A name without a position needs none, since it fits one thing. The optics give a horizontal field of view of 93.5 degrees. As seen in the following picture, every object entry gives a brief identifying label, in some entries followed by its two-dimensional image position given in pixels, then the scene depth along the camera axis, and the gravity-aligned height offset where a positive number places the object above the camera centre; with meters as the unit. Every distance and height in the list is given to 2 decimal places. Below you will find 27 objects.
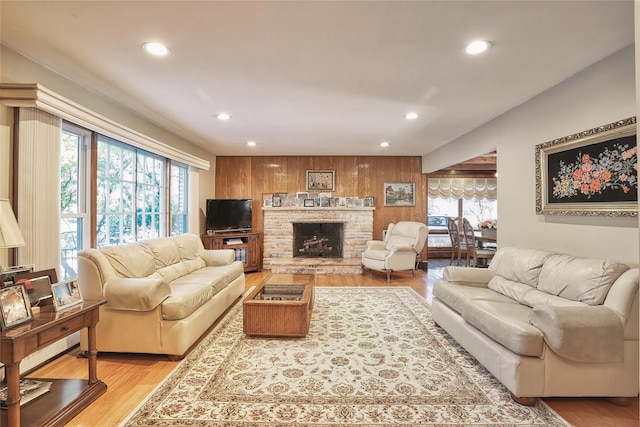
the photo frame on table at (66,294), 1.91 -0.52
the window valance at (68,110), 2.16 +0.89
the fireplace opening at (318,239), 6.71 -0.55
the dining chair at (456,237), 6.02 -0.49
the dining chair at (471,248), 5.46 -0.65
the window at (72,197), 2.92 +0.19
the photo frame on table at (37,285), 1.88 -0.45
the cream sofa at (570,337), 1.88 -0.80
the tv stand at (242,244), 5.75 -0.56
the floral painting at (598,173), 2.13 +0.32
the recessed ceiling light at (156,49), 2.11 +1.20
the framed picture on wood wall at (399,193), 6.66 +0.47
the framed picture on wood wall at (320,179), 6.63 +0.78
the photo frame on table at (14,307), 1.58 -0.50
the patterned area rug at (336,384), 1.83 -1.22
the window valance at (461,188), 7.72 +0.67
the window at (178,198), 5.16 +0.30
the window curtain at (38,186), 2.30 +0.24
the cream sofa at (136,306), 2.50 -0.78
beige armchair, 5.36 -0.66
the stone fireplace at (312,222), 6.48 -0.25
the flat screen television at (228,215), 5.98 +0.00
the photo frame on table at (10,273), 1.79 -0.36
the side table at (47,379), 1.53 -0.86
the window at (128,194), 3.48 +0.28
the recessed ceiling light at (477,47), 2.07 +1.18
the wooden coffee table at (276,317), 2.87 -0.98
